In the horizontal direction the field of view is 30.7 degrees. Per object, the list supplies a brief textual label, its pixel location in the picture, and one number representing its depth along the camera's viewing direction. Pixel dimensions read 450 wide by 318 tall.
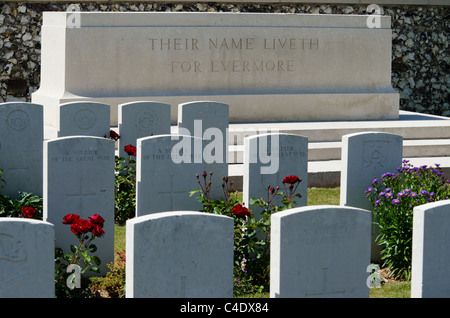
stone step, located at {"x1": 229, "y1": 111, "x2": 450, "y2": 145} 10.64
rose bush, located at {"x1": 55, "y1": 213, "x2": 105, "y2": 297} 5.47
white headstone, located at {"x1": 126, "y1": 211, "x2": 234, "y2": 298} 4.32
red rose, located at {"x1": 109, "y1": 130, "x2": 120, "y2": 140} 8.51
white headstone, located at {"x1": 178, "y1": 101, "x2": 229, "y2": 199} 8.40
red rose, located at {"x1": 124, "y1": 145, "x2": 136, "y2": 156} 7.95
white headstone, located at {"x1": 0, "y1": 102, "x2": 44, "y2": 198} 7.66
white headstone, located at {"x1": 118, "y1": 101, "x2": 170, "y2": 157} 8.61
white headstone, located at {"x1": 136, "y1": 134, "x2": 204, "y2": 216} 6.35
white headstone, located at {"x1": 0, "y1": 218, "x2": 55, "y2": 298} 4.21
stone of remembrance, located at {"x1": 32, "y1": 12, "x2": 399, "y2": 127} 10.99
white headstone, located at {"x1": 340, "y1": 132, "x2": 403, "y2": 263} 6.72
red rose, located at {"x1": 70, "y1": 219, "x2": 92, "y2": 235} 5.43
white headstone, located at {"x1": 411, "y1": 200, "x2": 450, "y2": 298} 4.73
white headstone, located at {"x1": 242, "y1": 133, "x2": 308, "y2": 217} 6.59
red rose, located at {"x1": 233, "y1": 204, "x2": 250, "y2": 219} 5.83
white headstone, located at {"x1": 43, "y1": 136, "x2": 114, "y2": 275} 6.12
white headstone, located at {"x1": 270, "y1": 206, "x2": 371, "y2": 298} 4.50
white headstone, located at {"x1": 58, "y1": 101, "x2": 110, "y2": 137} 8.50
